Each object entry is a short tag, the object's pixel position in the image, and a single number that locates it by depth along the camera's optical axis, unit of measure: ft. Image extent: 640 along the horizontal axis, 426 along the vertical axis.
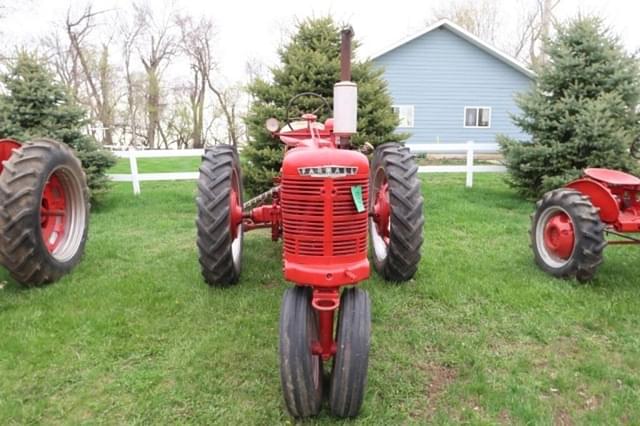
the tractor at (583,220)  12.73
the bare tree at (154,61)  107.65
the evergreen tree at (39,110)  23.00
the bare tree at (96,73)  100.42
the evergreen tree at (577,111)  23.18
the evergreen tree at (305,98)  24.17
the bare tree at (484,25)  100.01
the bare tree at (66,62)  101.19
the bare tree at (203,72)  107.65
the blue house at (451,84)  53.11
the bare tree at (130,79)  108.08
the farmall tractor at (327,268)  7.43
